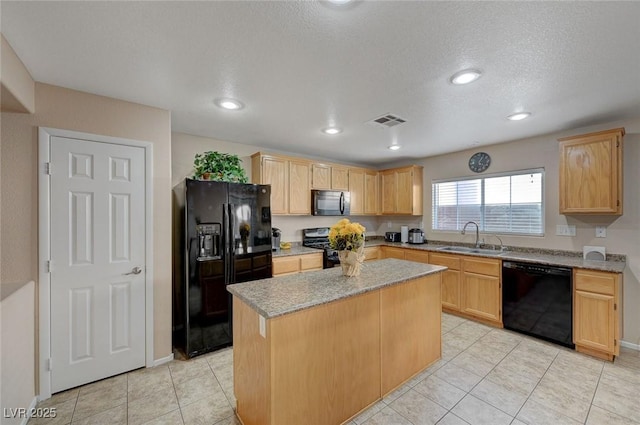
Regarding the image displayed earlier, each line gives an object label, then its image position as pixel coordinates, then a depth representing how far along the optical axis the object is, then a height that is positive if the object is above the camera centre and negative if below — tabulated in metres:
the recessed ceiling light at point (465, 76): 1.92 +1.00
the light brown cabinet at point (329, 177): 4.30 +0.59
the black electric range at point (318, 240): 3.97 -0.47
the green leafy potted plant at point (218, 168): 2.99 +0.51
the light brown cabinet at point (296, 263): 3.47 -0.70
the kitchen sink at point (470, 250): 3.70 -0.57
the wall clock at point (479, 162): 4.02 +0.76
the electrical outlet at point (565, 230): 3.25 -0.24
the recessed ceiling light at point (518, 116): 2.69 +0.98
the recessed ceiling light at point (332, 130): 3.20 +1.00
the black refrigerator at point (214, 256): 2.69 -0.46
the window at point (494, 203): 3.60 +0.13
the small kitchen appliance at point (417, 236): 4.65 -0.42
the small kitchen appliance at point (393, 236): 5.07 -0.46
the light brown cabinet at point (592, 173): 2.73 +0.40
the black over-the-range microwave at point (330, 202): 4.26 +0.16
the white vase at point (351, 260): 2.08 -0.38
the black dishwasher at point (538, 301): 2.83 -1.02
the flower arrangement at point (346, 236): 1.98 -0.18
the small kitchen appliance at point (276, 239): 3.85 -0.39
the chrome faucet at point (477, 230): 4.06 -0.29
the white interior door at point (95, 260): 2.15 -0.40
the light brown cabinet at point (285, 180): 3.80 +0.48
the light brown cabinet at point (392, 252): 4.47 -0.69
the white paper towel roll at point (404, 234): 4.89 -0.41
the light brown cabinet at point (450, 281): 3.75 -1.00
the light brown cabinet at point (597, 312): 2.56 -1.01
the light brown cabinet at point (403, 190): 4.71 +0.39
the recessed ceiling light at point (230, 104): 2.42 +1.02
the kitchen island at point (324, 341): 1.51 -0.86
